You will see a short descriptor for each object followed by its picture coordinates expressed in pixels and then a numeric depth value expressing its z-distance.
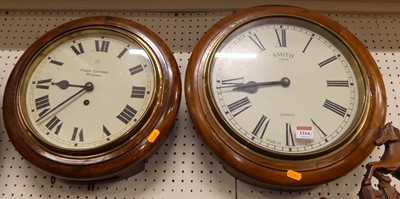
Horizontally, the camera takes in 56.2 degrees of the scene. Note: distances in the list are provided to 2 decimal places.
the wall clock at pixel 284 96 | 0.95
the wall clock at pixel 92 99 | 0.98
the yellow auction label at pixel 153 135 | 0.99
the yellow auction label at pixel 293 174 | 0.92
